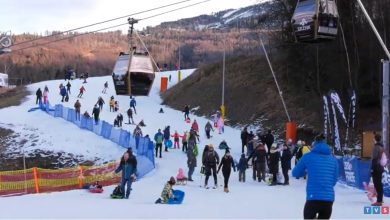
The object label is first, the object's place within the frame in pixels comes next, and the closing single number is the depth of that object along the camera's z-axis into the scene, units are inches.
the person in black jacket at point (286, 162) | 823.1
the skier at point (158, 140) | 1200.4
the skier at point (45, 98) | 2068.2
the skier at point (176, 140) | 1337.4
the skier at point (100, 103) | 1991.9
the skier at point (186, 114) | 1975.9
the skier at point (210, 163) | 810.2
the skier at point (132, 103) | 2007.9
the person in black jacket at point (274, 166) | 826.8
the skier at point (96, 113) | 1620.3
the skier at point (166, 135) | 1322.6
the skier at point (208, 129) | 1524.4
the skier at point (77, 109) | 1715.1
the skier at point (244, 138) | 1252.6
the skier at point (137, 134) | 1265.6
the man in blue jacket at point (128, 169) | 697.0
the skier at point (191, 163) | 895.1
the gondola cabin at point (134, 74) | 1122.0
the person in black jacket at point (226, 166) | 768.9
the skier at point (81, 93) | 2424.5
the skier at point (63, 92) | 2218.3
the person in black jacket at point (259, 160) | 863.1
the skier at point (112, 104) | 2044.8
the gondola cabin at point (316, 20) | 812.6
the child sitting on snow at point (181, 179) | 859.4
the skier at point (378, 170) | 567.8
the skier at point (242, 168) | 871.1
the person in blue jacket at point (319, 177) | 327.6
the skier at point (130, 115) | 1785.2
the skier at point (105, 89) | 2637.3
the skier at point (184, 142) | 1287.3
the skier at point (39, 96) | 2060.2
